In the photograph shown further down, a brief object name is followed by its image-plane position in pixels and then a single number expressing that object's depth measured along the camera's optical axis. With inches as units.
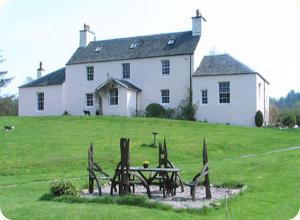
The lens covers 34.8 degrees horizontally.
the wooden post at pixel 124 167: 518.0
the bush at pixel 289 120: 1787.6
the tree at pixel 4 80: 2967.5
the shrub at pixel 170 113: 1743.4
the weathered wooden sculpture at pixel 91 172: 562.0
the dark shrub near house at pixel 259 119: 1624.6
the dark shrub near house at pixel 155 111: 1738.4
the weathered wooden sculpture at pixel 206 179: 503.3
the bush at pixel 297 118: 1933.3
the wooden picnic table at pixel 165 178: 530.2
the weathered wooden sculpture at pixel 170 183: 542.3
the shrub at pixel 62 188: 520.7
